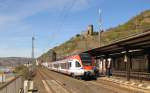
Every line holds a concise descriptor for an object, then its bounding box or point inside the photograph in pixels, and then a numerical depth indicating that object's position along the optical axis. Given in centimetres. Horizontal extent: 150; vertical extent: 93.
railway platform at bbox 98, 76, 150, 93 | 1418
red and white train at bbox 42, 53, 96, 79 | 2163
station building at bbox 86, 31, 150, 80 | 1542
